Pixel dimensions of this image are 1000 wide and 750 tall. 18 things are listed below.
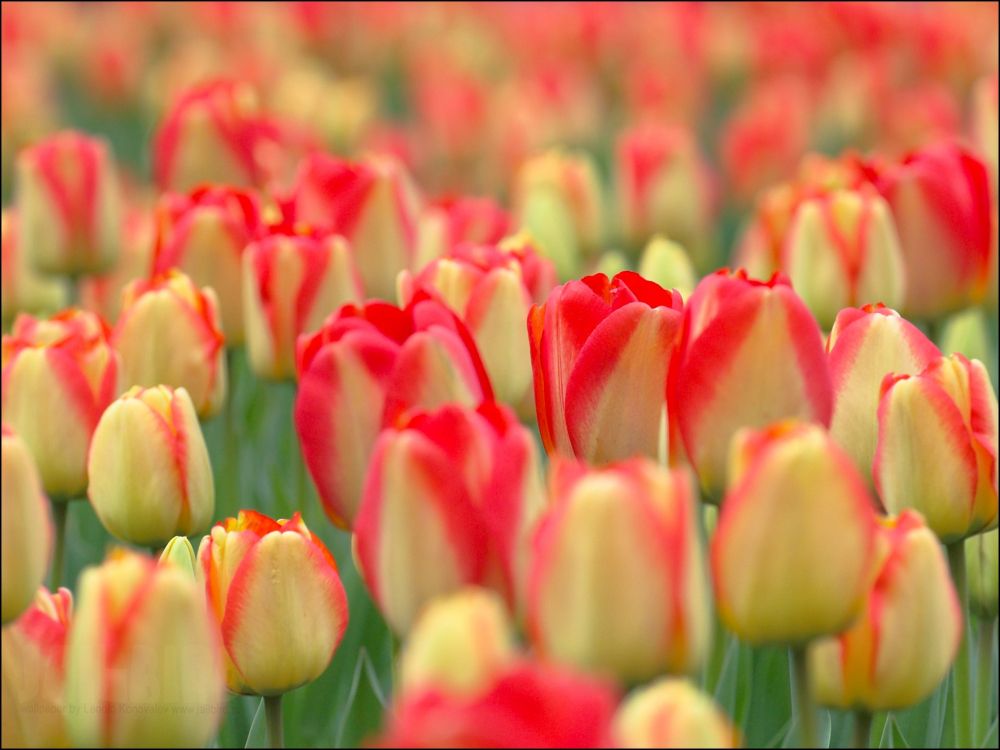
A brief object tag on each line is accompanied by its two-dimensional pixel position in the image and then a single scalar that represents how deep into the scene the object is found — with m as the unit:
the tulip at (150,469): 1.99
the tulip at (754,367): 1.92
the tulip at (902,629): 1.85
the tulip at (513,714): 1.71
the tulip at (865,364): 1.97
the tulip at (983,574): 2.03
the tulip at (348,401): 1.98
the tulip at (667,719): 1.74
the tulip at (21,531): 1.83
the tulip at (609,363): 1.94
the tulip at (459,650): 1.72
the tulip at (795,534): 1.80
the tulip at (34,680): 1.82
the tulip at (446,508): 1.82
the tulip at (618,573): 1.77
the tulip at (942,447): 1.91
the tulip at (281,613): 1.89
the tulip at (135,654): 1.81
